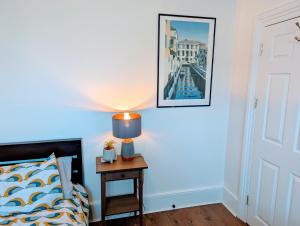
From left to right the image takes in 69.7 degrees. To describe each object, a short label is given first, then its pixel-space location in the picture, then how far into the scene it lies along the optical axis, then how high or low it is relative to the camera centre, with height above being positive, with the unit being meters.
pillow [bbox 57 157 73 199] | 1.89 -0.88
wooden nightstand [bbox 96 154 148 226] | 1.95 -0.89
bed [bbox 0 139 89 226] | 1.56 -1.00
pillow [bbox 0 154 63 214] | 1.66 -0.87
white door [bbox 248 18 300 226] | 1.71 -0.43
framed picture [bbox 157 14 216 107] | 2.21 +0.22
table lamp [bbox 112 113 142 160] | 1.94 -0.44
